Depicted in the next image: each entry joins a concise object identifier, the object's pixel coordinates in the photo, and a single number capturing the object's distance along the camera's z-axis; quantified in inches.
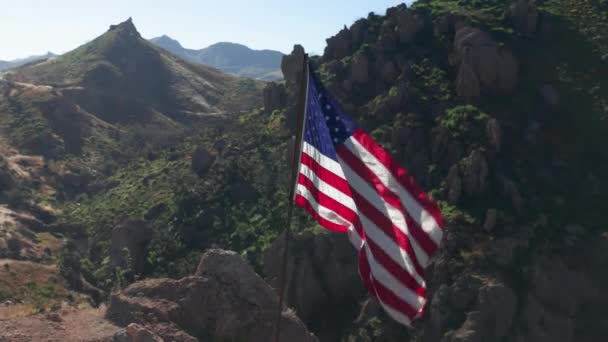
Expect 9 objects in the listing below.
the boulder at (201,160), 2243.4
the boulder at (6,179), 2286.4
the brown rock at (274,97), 2517.2
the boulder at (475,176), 1545.3
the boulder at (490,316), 1264.8
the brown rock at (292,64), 2479.1
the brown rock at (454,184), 1540.4
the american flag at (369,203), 436.5
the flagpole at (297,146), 416.5
